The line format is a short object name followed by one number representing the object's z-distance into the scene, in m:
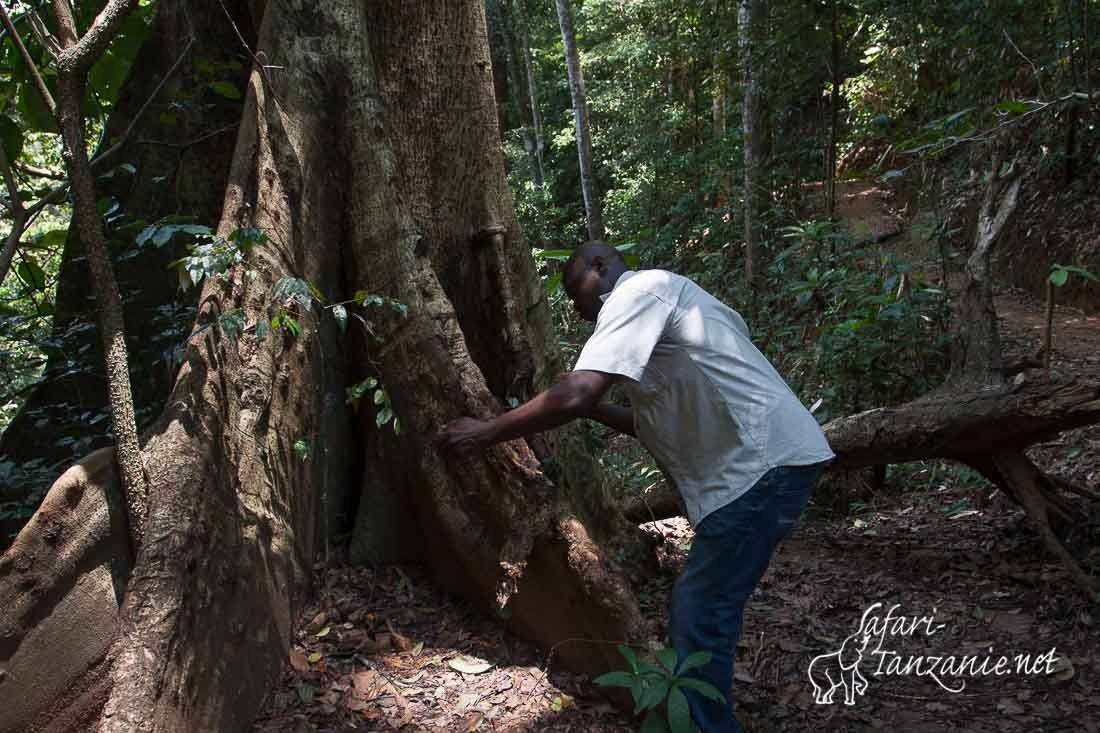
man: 2.85
